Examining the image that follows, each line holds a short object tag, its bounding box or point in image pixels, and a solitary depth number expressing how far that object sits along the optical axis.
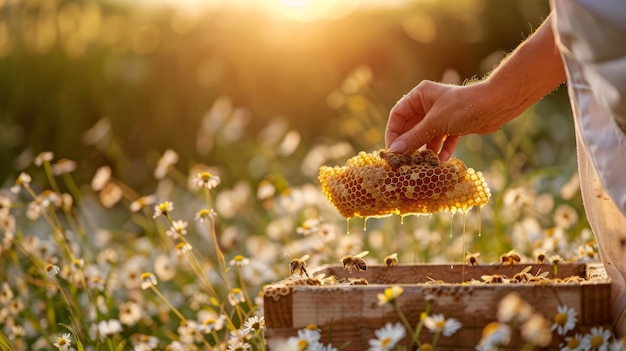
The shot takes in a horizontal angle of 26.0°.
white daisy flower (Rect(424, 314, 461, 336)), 1.00
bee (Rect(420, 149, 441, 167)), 1.22
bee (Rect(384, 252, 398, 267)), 1.29
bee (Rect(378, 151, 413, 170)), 1.22
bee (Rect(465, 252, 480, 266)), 1.29
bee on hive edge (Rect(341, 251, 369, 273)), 1.22
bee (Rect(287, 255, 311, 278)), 1.20
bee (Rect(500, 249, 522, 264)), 1.28
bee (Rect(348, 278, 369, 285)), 1.18
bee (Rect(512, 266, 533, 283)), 1.16
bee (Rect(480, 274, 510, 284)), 1.16
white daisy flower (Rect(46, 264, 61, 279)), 1.28
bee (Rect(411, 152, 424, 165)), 1.23
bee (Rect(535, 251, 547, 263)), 1.30
